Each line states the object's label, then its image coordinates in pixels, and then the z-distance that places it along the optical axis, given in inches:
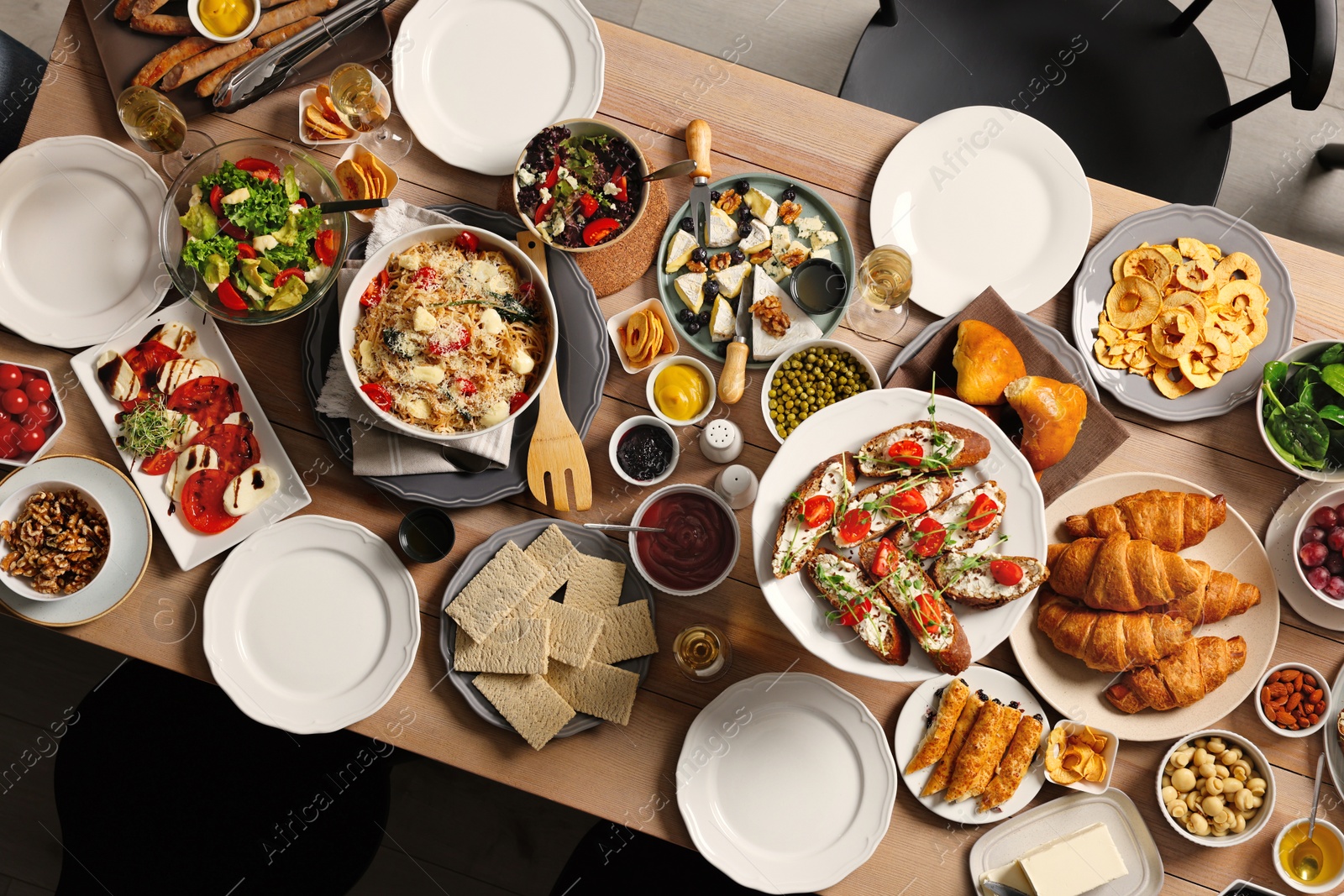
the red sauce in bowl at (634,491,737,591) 86.9
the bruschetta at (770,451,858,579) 68.5
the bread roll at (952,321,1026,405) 83.0
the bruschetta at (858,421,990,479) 70.2
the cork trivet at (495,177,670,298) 89.8
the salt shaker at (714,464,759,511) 86.8
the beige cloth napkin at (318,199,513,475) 84.8
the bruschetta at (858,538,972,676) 69.0
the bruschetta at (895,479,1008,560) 69.6
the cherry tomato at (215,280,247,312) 82.7
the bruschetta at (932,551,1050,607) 68.4
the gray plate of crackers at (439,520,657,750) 85.3
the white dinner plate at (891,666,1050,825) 85.3
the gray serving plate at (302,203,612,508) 86.6
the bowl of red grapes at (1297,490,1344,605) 86.4
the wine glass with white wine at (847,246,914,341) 86.6
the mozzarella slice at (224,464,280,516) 85.7
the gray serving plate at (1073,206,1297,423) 89.0
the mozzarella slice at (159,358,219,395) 86.5
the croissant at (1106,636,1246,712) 83.4
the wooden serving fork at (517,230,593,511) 86.4
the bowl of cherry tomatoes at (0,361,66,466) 86.0
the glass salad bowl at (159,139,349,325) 82.7
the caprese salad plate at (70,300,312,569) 86.2
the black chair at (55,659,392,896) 101.4
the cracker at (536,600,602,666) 85.4
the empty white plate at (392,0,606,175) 90.6
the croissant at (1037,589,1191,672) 82.7
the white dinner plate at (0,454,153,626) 85.6
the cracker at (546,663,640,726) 85.6
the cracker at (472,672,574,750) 84.7
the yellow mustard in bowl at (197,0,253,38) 88.4
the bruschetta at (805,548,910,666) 68.5
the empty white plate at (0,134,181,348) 88.4
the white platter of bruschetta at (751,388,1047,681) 69.0
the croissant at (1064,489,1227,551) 85.3
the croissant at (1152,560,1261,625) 84.3
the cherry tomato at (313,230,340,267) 84.8
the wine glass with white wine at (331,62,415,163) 87.0
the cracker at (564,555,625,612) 87.3
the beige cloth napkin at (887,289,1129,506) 85.7
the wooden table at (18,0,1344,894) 87.0
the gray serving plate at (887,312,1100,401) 87.9
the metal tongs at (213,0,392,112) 88.3
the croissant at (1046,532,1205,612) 82.4
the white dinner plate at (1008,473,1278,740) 85.8
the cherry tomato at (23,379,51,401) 87.0
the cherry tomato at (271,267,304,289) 83.1
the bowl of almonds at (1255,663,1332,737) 86.7
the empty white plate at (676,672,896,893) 85.3
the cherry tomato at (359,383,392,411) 81.3
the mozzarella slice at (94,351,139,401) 86.0
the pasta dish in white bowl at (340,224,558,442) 80.7
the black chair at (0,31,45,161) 101.5
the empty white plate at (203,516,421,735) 86.9
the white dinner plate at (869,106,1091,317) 90.0
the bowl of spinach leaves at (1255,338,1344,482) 85.6
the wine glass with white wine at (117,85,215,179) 85.5
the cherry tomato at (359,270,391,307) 82.5
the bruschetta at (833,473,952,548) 69.9
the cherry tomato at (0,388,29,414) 85.7
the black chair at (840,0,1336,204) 103.2
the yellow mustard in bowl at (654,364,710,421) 88.1
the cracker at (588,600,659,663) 86.0
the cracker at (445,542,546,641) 85.9
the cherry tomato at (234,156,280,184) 85.6
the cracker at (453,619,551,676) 84.9
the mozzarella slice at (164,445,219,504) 86.2
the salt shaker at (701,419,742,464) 85.7
